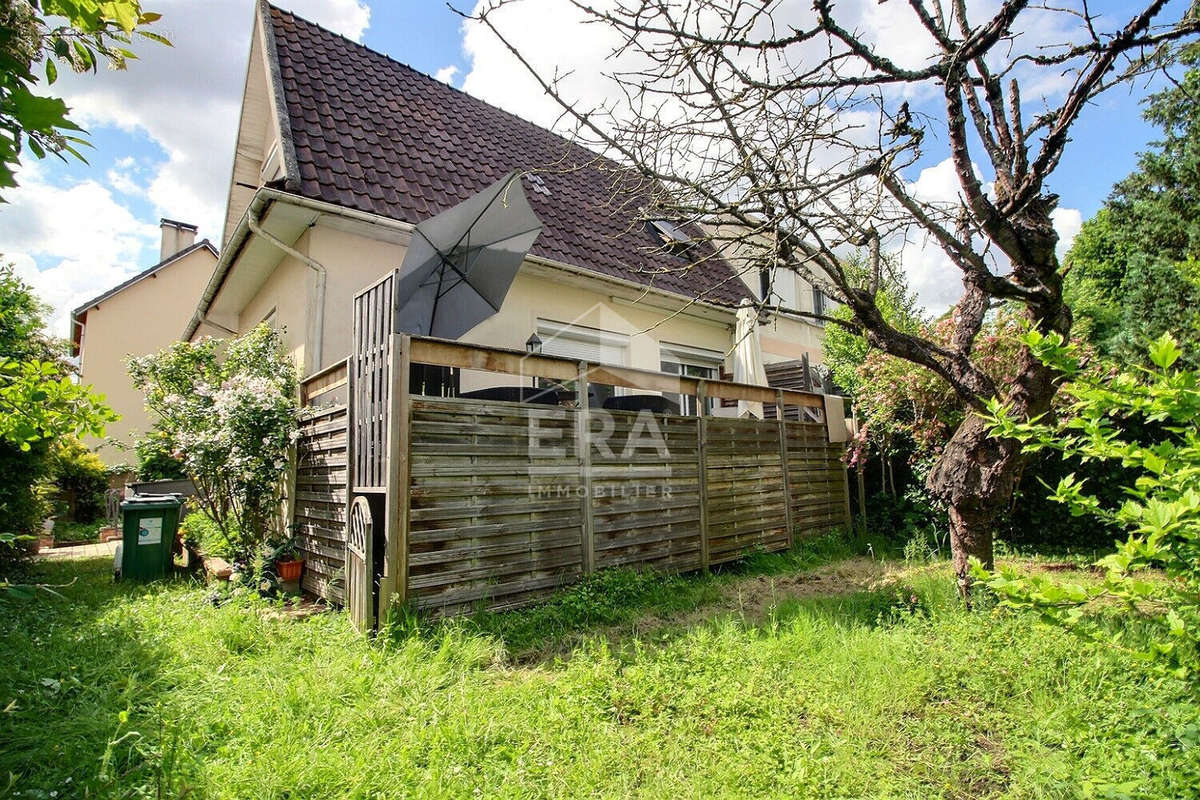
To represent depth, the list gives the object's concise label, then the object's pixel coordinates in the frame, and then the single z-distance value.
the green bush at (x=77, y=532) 11.75
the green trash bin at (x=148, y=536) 6.83
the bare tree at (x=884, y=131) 3.50
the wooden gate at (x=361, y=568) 4.20
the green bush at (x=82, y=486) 13.74
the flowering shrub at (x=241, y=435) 5.98
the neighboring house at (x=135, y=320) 17.94
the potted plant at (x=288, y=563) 5.84
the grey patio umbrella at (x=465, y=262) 5.63
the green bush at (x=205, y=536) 7.09
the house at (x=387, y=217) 6.89
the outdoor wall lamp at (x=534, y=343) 7.74
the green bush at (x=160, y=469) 11.03
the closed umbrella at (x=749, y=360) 9.34
